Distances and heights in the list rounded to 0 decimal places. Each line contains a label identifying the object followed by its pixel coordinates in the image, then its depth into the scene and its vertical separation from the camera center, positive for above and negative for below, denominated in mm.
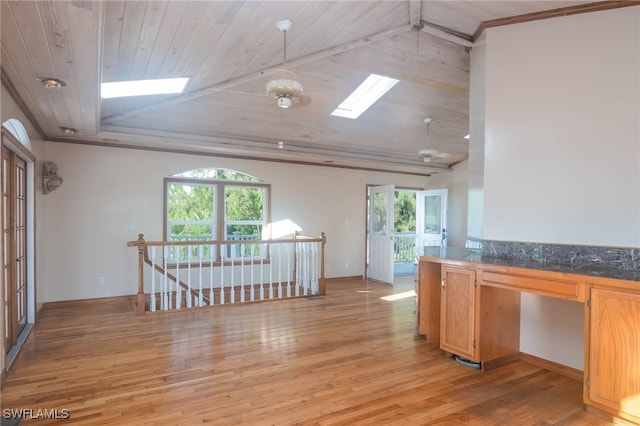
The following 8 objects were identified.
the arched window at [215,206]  5801 +15
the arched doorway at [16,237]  3020 -339
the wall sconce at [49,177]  4699 +378
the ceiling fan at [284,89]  2889 +992
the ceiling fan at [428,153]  5371 +866
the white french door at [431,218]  8164 -230
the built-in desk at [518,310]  2080 -779
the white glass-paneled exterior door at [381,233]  7004 -523
